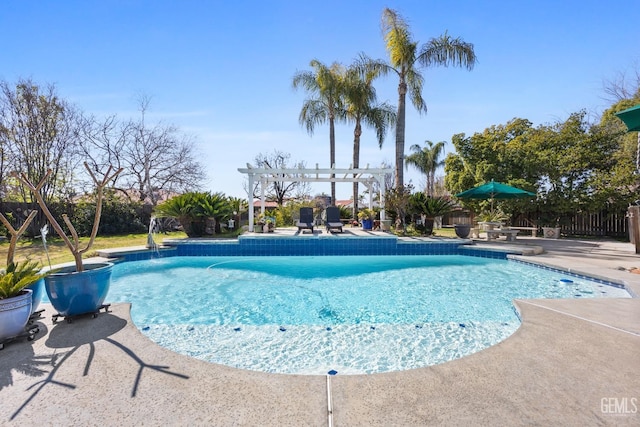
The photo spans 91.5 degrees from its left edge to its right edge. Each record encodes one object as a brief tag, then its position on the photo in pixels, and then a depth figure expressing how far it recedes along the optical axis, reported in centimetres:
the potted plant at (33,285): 341
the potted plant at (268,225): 1272
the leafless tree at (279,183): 3256
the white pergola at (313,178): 1312
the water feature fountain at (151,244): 965
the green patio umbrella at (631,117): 458
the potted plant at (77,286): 334
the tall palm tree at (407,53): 1308
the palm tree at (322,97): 1742
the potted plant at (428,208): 1264
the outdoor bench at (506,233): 1112
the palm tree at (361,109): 1666
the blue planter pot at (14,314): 275
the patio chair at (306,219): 1297
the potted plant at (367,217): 1371
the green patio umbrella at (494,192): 1114
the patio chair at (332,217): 1254
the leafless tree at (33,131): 1375
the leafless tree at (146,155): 2041
